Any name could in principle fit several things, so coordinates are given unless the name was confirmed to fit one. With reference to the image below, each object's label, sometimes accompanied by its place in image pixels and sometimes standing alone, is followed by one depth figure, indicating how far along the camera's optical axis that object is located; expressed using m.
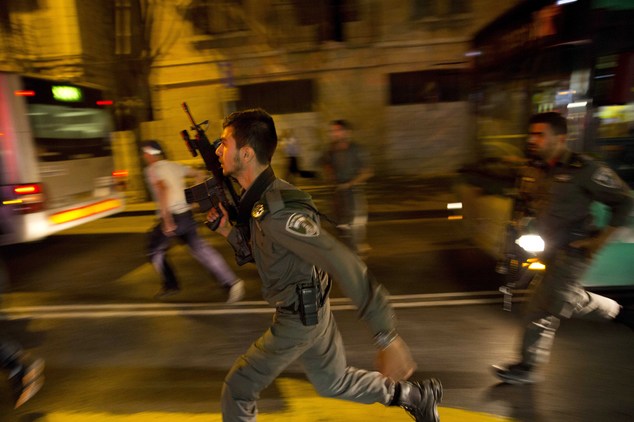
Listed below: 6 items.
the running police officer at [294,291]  1.90
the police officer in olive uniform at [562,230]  2.85
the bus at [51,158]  6.35
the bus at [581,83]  3.69
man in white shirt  4.74
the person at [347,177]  6.00
